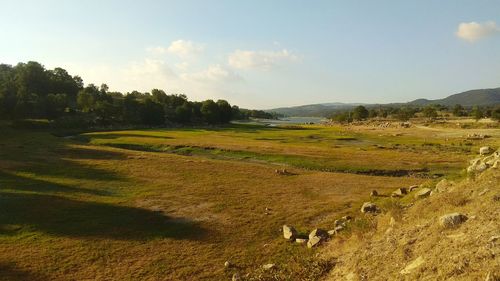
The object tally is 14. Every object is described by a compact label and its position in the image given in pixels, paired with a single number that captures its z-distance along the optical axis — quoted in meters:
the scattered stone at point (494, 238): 13.95
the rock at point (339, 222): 28.29
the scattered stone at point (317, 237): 25.02
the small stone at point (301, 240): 26.10
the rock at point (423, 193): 28.84
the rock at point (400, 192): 35.76
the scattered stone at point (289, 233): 26.91
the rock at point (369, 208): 31.33
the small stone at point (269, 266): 21.89
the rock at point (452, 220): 17.12
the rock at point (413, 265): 14.81
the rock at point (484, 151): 39.44
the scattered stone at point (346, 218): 29.60
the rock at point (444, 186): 25.31
